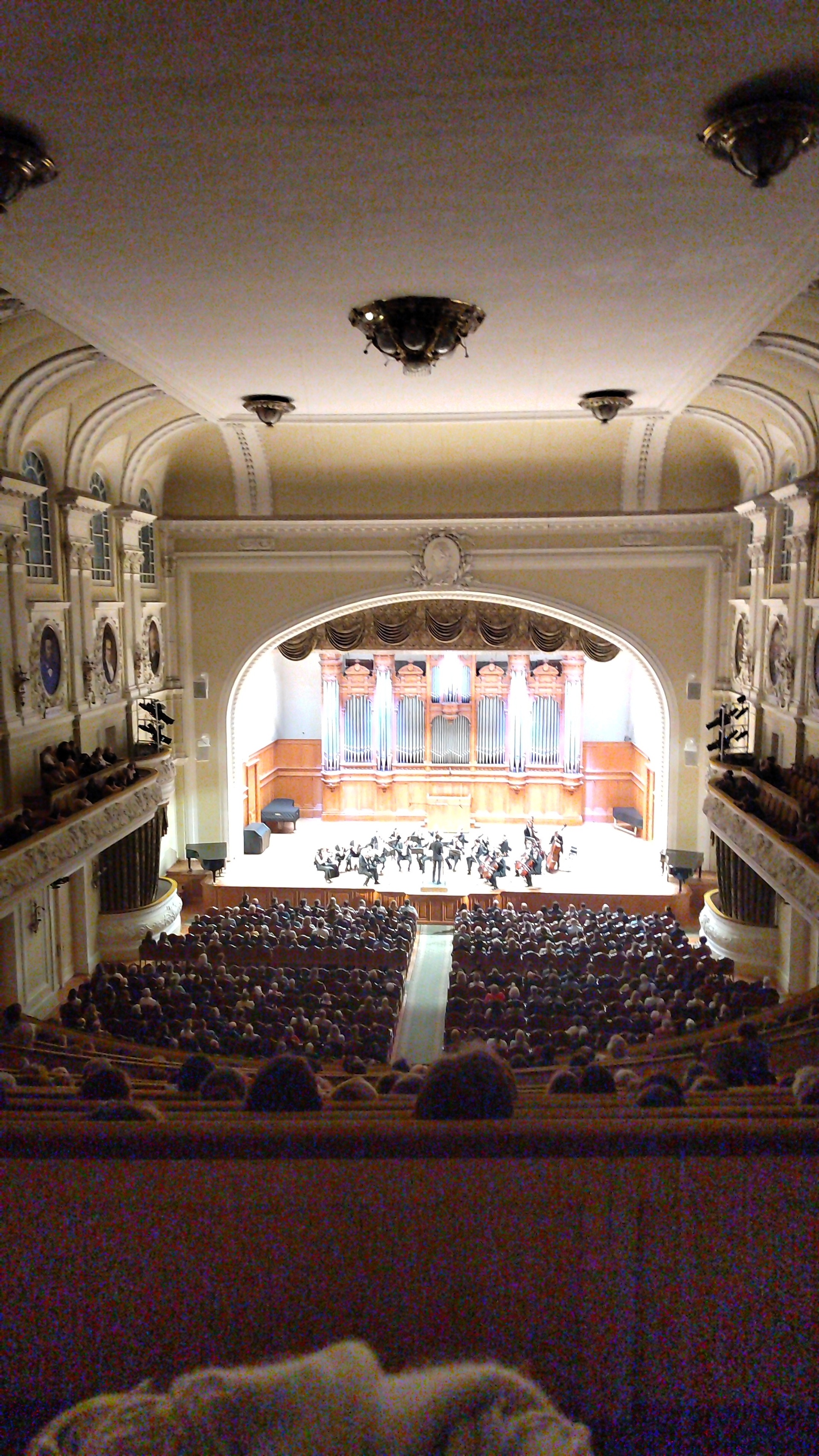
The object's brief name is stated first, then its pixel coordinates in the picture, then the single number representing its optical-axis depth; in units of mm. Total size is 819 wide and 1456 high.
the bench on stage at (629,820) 18938
